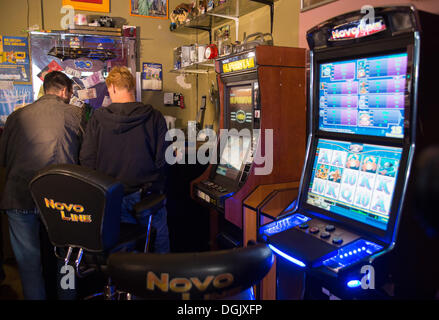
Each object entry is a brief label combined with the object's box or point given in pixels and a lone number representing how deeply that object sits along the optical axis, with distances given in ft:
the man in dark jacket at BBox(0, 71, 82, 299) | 8.02
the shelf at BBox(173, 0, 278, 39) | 9.78
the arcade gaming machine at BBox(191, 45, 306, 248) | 7.06
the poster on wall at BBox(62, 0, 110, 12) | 12.76
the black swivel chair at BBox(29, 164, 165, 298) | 5.13
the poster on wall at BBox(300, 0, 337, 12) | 7.70
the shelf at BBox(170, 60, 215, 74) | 12.34
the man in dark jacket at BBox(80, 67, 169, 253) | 7.62
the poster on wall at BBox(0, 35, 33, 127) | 12.07
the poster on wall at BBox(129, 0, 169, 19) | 13.55
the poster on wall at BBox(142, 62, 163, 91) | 13.94
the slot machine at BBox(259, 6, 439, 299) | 4.28
